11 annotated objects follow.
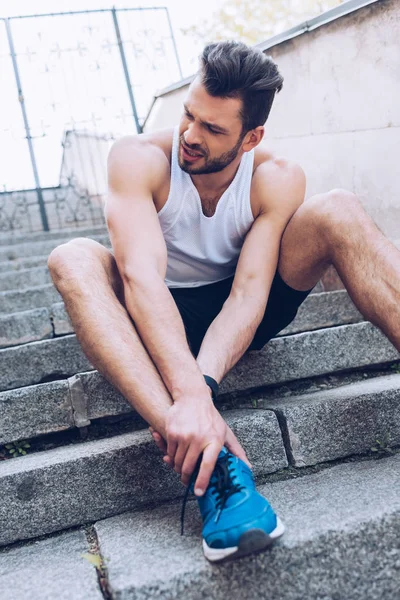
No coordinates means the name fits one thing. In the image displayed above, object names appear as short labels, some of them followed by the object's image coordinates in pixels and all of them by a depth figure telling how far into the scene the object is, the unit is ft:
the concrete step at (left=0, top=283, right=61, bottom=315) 10.21
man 4.09
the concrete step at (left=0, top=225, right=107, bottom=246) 16.24
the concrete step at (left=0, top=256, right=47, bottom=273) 13.02
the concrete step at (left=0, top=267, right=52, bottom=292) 11.74
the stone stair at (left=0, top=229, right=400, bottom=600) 3.66
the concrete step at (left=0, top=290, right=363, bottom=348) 8.48
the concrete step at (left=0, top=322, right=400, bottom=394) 6.53
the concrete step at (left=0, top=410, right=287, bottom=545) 4.80
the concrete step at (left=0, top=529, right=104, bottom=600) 3.64
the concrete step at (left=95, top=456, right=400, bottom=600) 3.54
